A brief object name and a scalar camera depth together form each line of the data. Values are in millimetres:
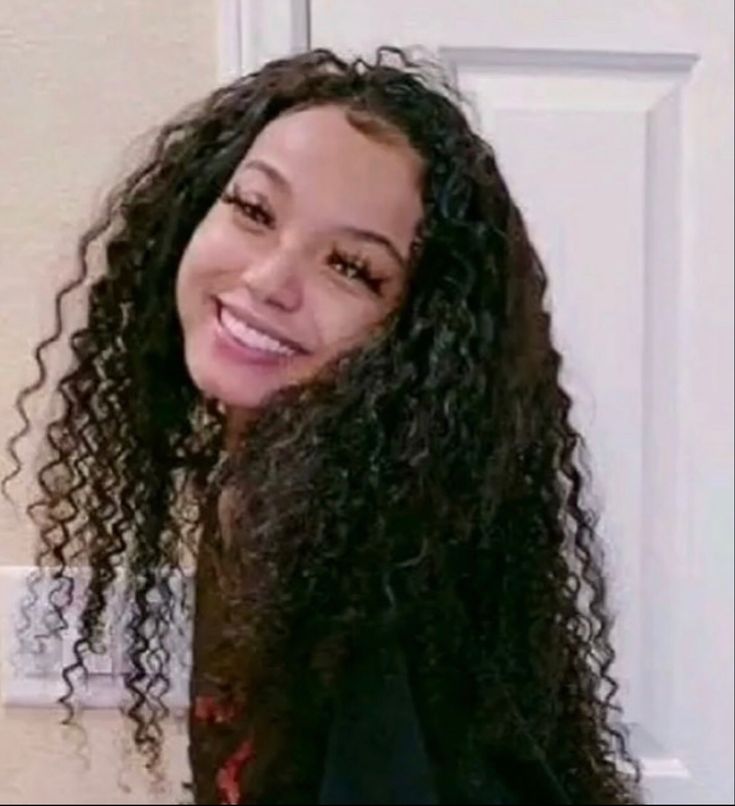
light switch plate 958
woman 583
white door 1091
